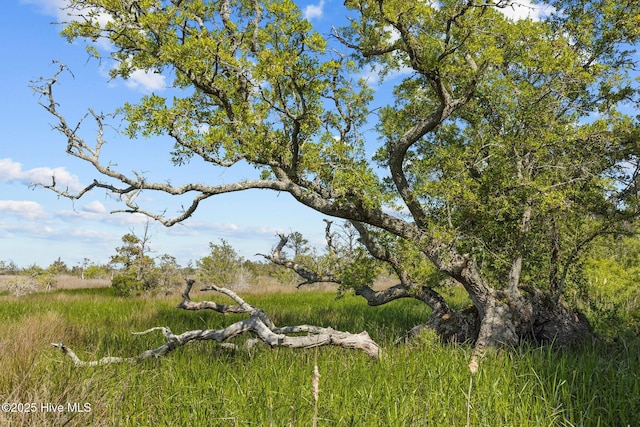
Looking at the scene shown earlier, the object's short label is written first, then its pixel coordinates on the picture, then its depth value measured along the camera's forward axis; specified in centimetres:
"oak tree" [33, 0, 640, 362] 731
